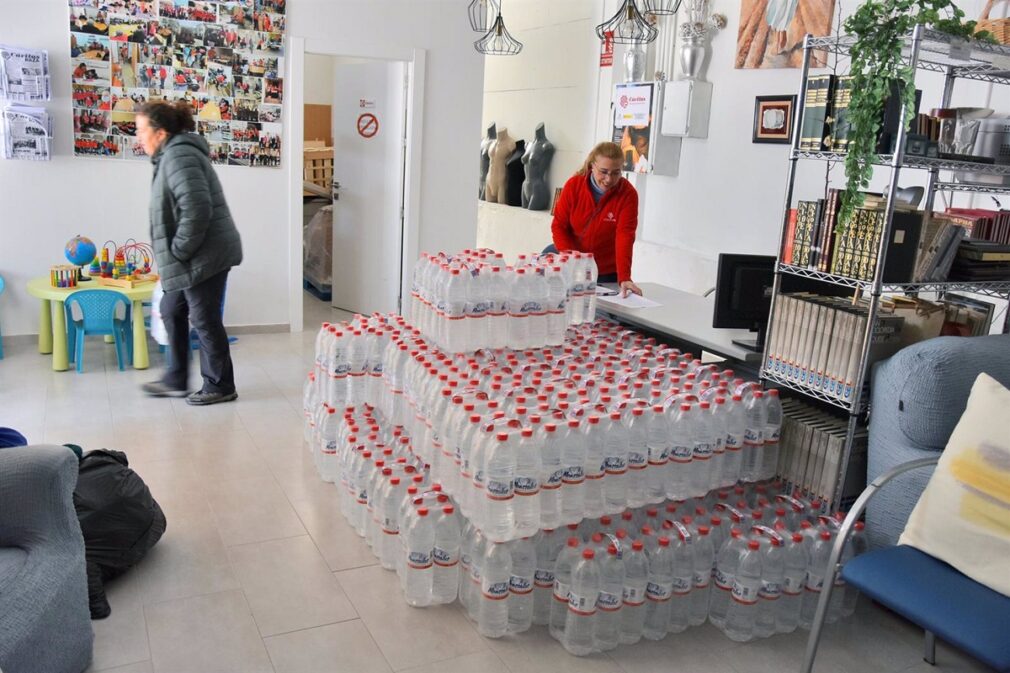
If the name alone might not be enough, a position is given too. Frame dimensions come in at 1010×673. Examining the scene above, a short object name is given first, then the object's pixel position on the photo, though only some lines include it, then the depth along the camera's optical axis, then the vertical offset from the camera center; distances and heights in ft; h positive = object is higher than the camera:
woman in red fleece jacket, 15.21 -0.89
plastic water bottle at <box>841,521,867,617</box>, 9.96 -4.35
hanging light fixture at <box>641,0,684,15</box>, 22.97 +4.60
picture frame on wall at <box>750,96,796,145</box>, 19.27 +1.34
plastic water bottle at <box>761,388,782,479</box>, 10.49 -3.16
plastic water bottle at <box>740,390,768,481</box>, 10.37 -3.20
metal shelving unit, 9.17 +0.22
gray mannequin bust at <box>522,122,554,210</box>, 29.07 -0.30
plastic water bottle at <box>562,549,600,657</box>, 8.78 -4.58
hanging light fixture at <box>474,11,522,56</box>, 19.17 +3.09
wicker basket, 14.38 +2.82
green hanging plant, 8.94 +1.24
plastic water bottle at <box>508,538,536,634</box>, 9.21 -4.53
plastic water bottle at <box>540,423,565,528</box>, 8.79 -3.25
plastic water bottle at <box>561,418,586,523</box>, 8.89 -3.22
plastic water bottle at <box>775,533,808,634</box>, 9.61 -4.61
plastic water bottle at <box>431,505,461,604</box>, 9.66 -4.60
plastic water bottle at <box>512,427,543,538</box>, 8.57 -3.25
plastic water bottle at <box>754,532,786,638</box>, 9.44 -4.52
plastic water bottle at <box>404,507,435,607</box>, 9.56 -4.63
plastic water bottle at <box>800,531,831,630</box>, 9.73 -4.53
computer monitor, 11.75 -1.54
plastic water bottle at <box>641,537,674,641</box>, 9.24 -4.56
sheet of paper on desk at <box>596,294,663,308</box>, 13.82 -2.20
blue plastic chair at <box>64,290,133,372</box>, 16.92 -3.71
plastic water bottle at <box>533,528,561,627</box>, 9.31 -4.48
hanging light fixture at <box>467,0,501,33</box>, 22.14 +3.77
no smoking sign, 23.06 +0.71
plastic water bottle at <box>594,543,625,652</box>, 8.93 -4.58
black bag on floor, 9.63 -4.46
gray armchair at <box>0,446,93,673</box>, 7.05 -3.77
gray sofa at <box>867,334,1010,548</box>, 8.97 -2.33
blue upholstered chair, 6.87 -3.56
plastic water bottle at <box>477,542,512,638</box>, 9.08 -4.63
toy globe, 17.78 -2.45
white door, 22.59 -0.84
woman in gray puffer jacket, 14.69 -1.83
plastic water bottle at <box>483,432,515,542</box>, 8.53 -3.20
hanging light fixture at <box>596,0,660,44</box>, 14.75 +2.96
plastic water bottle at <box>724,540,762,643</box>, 9.34 -4.63
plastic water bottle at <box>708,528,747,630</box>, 9.52 -4.45
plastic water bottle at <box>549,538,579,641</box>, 9.01 -4.47
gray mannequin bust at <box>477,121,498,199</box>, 32.32 +0.24
